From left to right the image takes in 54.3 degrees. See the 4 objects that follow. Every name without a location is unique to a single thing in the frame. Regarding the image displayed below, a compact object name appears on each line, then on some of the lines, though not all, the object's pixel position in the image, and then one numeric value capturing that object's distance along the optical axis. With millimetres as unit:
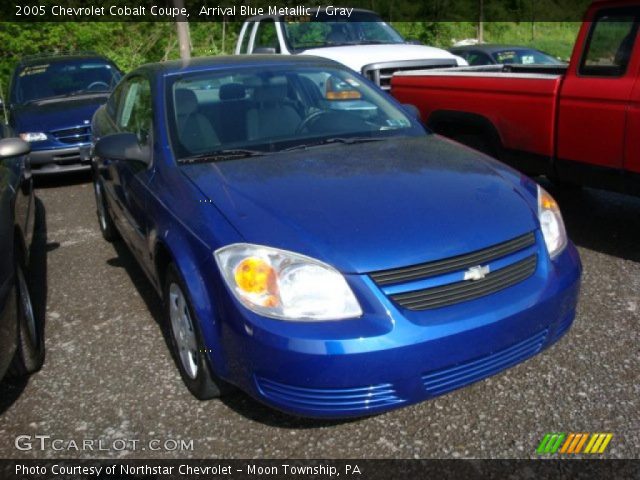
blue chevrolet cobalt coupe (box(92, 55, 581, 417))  2346
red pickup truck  4176
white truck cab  7145
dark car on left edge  2807
